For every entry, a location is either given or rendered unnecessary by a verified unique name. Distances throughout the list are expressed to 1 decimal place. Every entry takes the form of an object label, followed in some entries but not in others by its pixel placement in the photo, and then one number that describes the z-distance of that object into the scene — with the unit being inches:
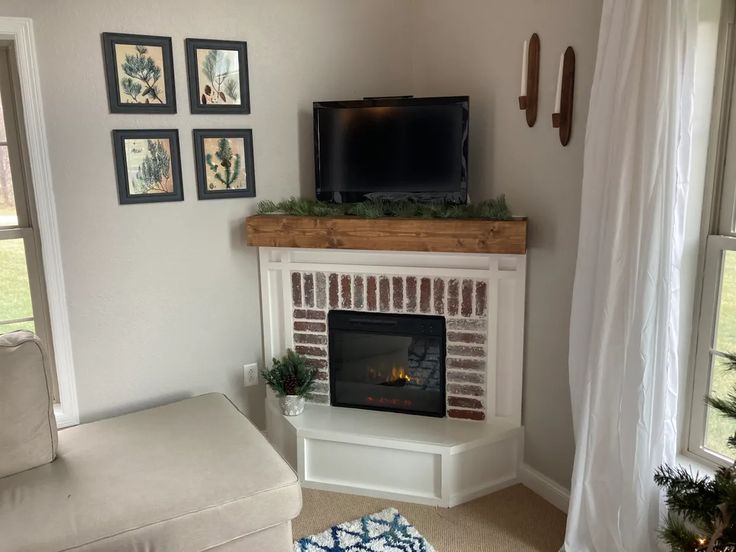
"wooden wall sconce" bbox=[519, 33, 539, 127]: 98.5
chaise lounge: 76.8
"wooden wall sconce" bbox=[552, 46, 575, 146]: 92.7
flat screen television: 108.0
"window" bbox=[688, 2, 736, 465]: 79.0
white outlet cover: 124.3
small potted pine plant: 116.0
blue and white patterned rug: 95.5
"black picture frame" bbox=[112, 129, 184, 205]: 105.2
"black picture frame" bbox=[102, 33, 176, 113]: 102.3
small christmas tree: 61.6
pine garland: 104.9
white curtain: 73.8
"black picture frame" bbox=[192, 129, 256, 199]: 112.0
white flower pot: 115.9
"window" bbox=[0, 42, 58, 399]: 101.3
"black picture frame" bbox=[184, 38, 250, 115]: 108.7
